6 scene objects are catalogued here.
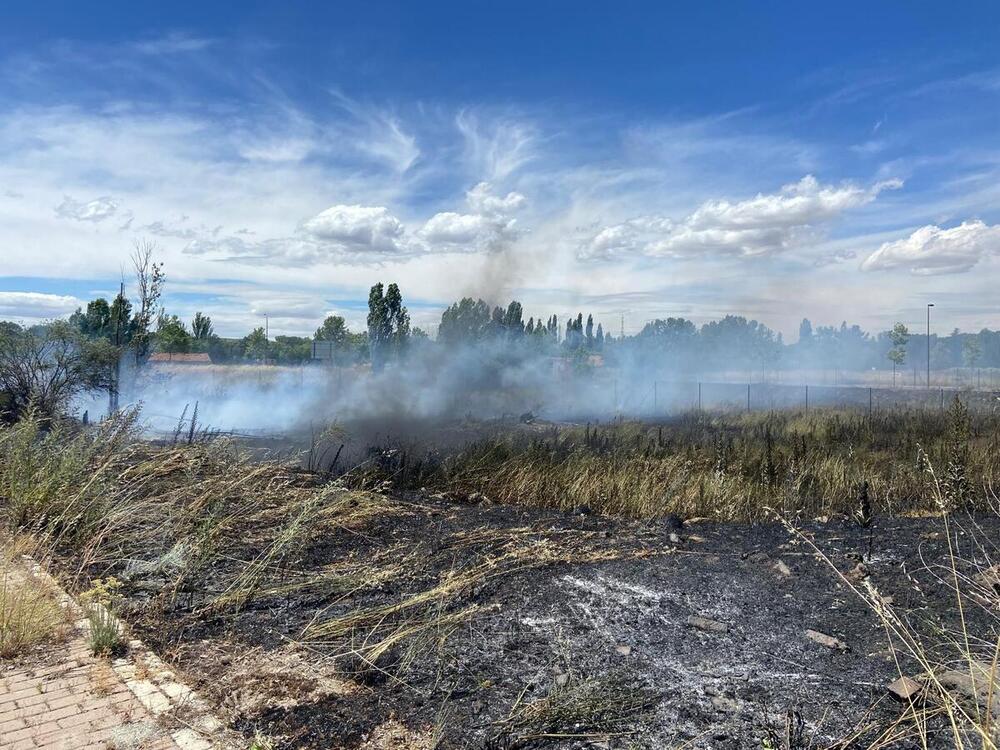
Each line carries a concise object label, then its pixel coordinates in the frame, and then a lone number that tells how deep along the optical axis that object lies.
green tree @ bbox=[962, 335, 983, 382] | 60.22
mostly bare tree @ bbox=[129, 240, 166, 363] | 13.80
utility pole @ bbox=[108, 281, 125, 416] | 14.23
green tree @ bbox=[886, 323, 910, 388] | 58.69
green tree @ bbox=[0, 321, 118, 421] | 12.24
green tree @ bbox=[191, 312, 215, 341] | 64.72
